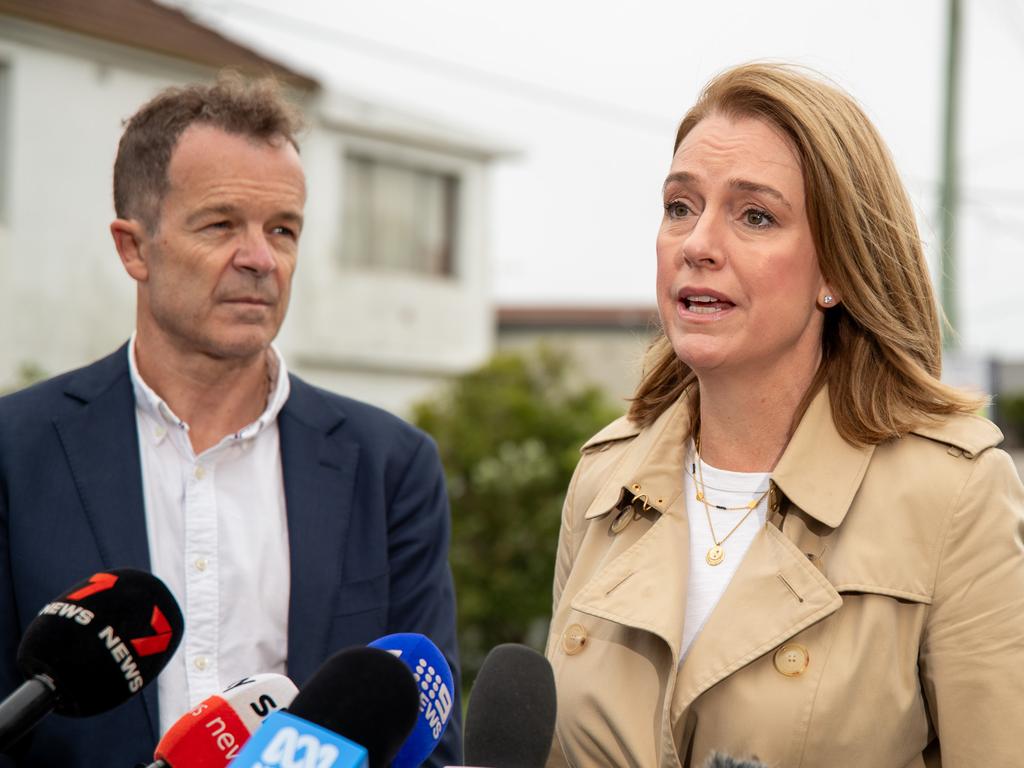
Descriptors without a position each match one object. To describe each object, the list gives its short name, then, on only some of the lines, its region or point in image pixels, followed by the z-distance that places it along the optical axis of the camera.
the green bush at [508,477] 11.98
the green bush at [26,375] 14.61
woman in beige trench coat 2.63
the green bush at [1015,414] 37.66
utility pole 13.79
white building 17.30
